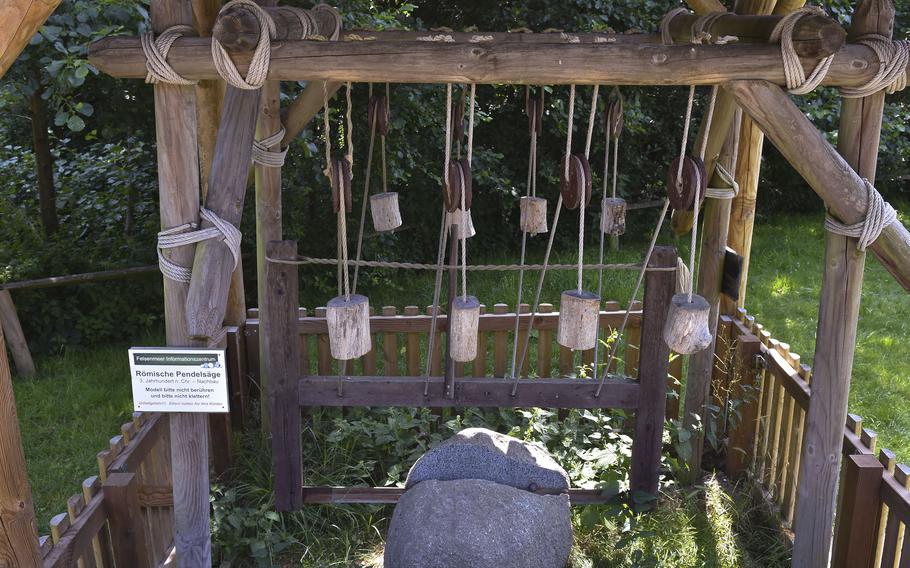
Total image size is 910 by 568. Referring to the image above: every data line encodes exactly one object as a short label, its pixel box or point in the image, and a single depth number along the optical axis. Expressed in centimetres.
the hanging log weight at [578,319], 293
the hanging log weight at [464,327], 302
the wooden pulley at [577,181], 293
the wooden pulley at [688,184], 277
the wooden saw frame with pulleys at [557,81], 272
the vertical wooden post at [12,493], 210
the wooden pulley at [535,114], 352
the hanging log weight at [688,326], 282
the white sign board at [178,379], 264
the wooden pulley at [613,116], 333
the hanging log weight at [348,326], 289
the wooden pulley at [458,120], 364
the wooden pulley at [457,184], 287
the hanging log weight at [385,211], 345
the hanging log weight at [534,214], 371
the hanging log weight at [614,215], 355
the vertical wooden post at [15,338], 579
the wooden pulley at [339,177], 298
